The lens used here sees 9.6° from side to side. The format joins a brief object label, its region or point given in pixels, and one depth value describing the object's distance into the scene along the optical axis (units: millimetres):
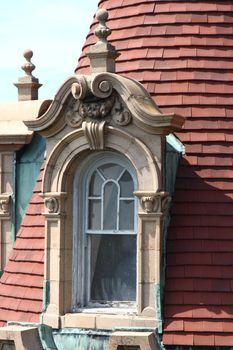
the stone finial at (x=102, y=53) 15586
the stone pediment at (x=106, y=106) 15195
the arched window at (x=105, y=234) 15688
